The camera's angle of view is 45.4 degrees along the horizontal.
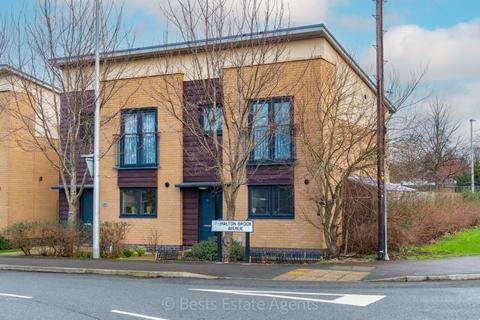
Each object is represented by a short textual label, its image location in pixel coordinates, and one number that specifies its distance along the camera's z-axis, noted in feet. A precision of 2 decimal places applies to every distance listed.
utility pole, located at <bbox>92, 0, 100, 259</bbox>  60.23
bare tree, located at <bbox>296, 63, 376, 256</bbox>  58.49
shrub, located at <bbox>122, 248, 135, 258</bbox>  66.85
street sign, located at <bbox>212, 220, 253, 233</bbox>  55.01
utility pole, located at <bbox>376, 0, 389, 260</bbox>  54.70
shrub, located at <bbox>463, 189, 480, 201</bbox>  102.94
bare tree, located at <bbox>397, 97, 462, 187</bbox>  82.02
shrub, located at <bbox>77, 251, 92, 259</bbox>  62.60
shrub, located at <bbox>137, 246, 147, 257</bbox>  69.77
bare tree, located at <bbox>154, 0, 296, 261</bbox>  58.39
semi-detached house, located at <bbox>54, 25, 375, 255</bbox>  65.36
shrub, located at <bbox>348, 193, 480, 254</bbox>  60.23
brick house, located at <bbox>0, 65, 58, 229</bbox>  83.15
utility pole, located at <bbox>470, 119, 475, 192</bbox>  147.84
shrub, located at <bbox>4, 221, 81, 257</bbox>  64.59
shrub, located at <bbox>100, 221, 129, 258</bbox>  64.49
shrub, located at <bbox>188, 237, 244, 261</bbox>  59.16
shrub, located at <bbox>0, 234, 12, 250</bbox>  77.51
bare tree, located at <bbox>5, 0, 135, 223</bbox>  69.62
